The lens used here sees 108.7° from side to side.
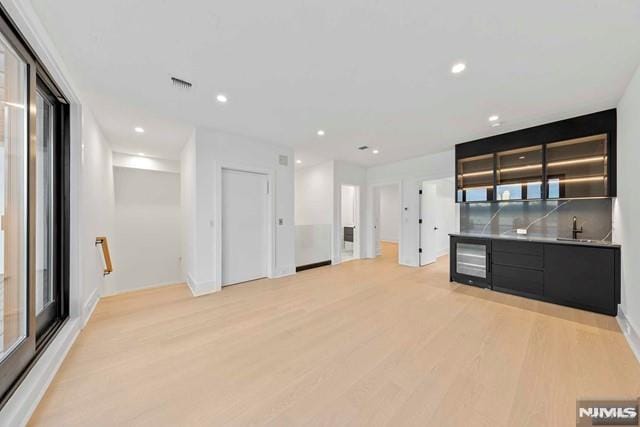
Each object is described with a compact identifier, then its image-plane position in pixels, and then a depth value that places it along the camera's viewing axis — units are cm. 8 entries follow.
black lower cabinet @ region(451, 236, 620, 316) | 278
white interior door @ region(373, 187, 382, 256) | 655
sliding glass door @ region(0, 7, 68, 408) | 148
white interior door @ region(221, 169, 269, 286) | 400
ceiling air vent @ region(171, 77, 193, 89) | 236
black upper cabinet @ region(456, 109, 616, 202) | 306
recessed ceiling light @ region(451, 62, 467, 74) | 209
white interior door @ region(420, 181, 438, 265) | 554
